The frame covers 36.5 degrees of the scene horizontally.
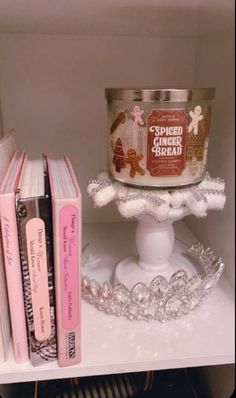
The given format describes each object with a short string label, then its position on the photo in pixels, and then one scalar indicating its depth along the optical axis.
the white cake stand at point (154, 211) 0.47
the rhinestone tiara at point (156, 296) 0.50
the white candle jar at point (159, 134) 0.45
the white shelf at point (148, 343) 0.44
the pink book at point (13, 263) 0.38
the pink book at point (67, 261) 0.38
